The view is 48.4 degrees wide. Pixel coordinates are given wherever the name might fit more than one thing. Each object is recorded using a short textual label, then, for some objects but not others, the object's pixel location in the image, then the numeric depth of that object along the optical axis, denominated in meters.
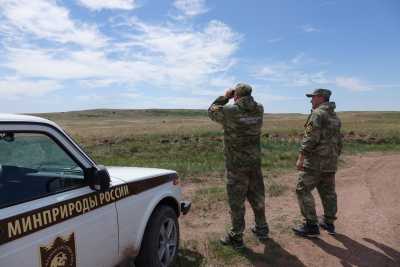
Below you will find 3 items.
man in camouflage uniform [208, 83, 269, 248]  5.61
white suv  2.86
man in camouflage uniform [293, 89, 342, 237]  6.10
